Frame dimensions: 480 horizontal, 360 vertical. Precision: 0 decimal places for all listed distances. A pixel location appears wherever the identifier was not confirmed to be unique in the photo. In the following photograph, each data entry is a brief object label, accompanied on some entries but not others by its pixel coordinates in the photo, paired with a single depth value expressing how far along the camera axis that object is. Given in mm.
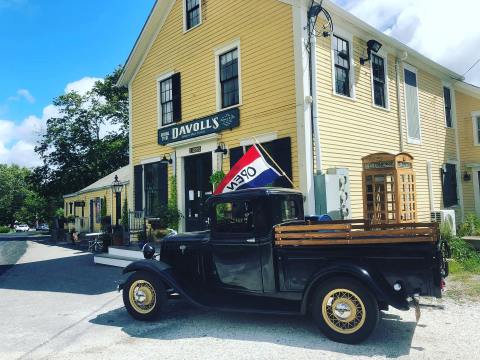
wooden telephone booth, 10289
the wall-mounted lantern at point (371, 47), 11812
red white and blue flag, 7762
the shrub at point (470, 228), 12297
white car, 67800
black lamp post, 16172
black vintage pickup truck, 4480
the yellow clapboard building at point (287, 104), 10078
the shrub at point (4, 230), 59062
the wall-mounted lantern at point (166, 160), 13578
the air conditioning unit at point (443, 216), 12875
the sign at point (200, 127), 11594
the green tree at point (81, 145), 36812
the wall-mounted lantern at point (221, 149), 11688
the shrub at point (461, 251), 9712
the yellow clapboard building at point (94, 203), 26234
